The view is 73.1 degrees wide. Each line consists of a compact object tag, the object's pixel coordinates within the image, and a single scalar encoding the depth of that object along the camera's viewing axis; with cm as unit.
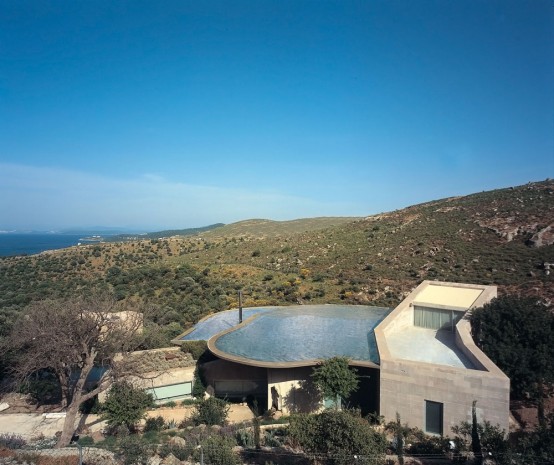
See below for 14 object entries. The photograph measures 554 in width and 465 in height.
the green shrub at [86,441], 1294
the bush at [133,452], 1059
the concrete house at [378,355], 1184
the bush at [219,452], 1010
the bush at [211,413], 1452
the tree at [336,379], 1348
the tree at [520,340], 1372
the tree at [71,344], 1478
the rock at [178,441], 1225
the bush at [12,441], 1165
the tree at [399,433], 1030
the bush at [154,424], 1451
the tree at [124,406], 1400
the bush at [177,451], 1127
